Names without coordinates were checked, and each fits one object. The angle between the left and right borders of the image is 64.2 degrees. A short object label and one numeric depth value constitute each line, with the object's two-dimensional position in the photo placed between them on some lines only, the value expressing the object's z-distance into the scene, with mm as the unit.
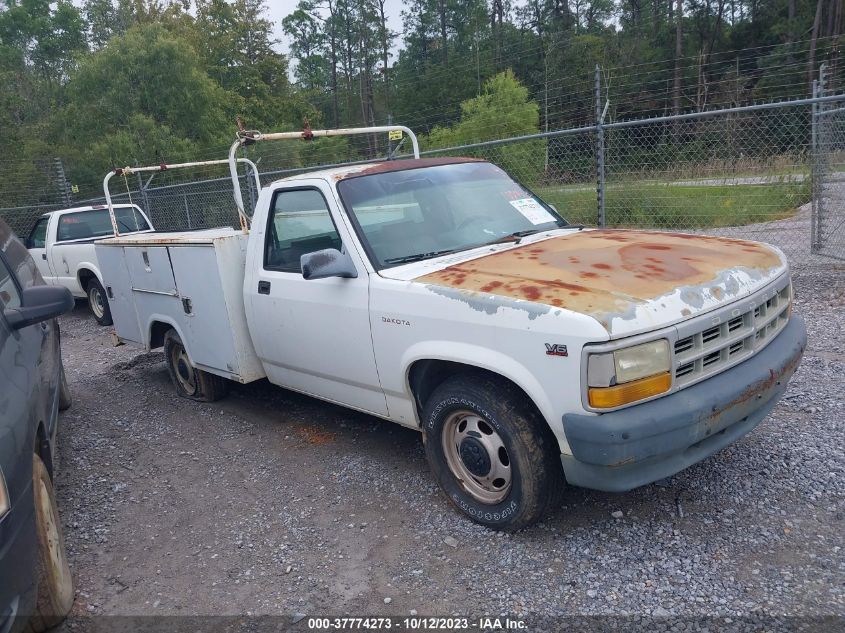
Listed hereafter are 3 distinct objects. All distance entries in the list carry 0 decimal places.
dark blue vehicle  2416
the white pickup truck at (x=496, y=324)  2795
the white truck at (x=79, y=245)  10031
